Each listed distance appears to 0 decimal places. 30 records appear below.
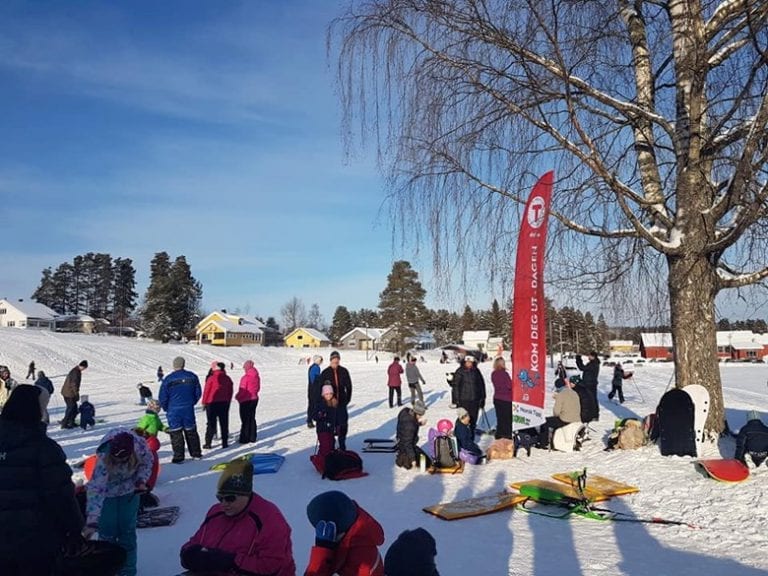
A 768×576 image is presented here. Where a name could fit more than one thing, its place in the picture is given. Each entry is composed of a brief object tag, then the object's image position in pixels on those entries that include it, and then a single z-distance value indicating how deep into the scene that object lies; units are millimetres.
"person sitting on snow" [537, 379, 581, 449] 11203
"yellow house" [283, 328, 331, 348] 94625
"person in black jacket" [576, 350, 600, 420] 17969
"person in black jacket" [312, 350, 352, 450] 10727
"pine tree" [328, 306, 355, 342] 119125
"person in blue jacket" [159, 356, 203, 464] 10109
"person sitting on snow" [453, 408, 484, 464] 10180
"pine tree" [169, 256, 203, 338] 67750
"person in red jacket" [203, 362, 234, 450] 11727
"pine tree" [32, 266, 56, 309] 96562
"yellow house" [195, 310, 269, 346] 80000
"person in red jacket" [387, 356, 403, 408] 20406
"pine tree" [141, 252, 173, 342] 66438
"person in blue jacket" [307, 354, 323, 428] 14788
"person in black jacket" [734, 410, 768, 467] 7715
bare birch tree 7324
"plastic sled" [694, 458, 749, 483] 7340
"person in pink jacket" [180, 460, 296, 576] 3221
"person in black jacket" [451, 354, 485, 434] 12633
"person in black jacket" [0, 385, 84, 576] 3543
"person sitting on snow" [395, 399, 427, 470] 9859
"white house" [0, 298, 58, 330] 74875
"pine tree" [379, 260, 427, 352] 73250
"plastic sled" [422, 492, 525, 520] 6797
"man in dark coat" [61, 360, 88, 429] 14586
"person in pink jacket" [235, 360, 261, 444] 12281
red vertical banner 8320
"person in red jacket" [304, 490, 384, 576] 3137
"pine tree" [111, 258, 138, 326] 96250
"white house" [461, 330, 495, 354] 97112
